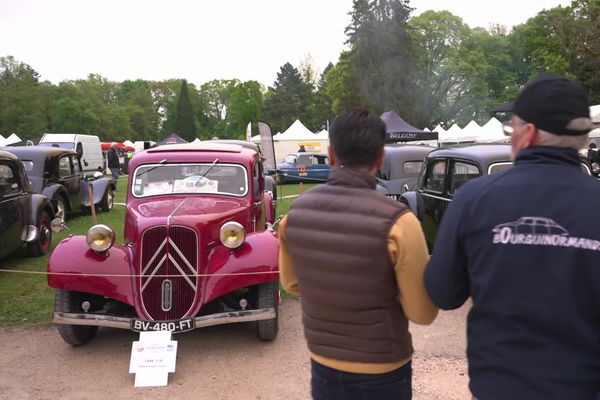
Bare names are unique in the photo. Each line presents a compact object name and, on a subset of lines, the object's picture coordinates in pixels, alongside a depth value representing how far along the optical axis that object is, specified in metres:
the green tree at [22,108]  51.41
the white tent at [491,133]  24.95
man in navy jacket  1.47
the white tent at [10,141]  29.02
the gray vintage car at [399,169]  12.68
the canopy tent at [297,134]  31.98
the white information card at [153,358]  4.28
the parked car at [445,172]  6.39
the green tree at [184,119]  80.62
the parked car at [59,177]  11.18
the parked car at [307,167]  23.41
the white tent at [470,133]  27.27
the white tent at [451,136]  28.89
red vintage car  4.77
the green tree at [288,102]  68.94
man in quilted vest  1.82
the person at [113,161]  20.84
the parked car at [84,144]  24.30
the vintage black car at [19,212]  7.50
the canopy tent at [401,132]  23.33
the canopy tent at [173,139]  30.03
